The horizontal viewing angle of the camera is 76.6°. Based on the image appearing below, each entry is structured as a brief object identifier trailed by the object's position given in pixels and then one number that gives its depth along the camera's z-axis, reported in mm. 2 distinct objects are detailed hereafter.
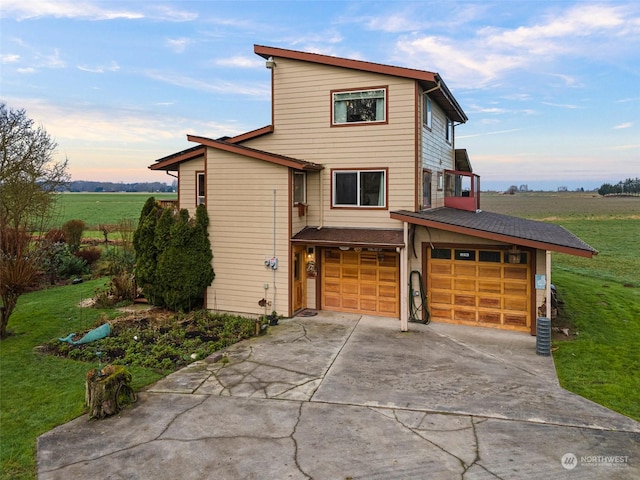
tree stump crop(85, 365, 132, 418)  6930
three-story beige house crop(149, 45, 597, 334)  12516
